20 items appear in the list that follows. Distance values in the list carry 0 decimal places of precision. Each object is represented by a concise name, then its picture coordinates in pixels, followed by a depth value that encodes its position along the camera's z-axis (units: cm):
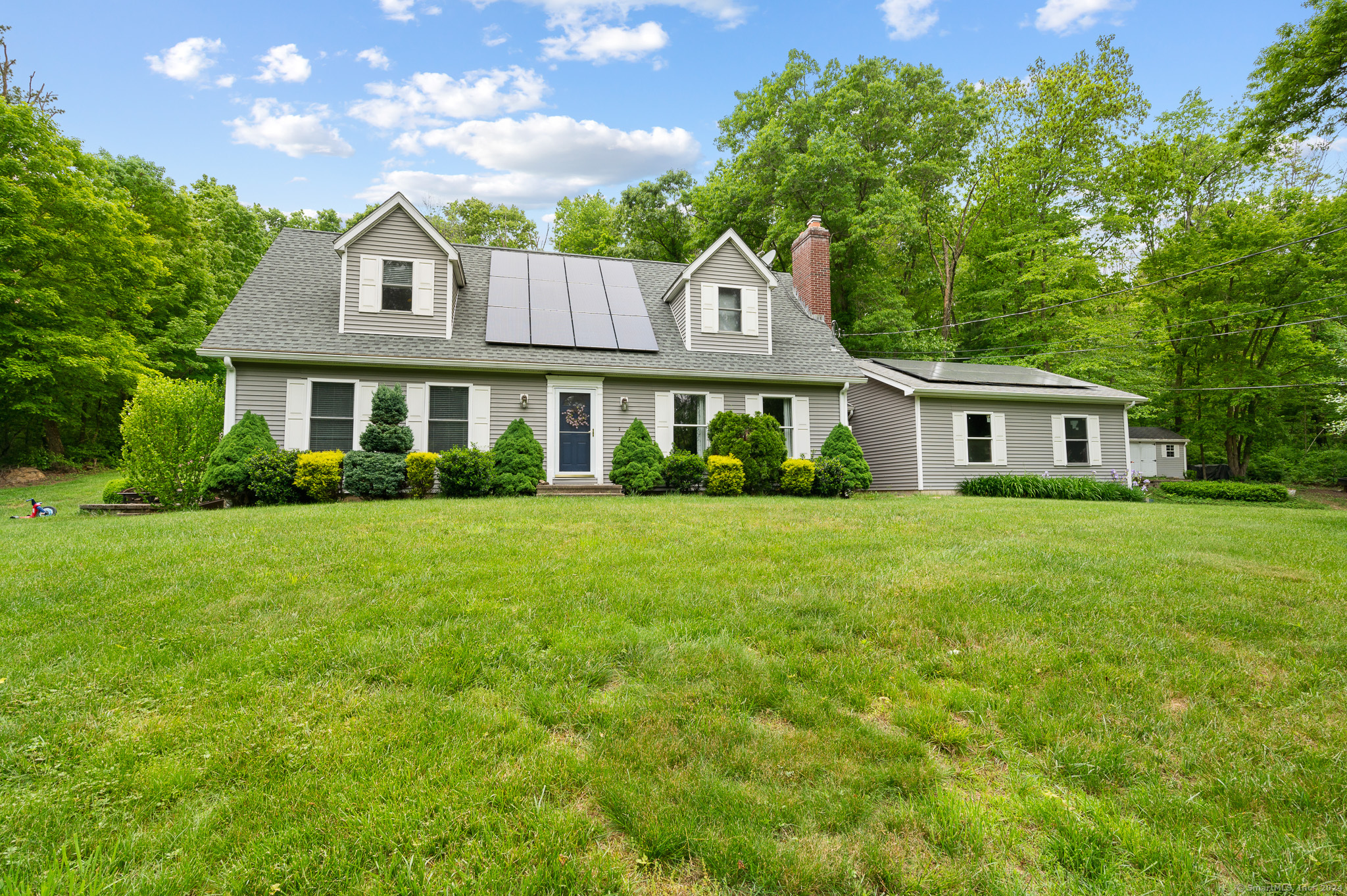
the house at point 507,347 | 1184
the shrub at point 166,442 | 952
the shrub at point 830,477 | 1270
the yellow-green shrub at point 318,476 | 1013
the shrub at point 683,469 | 1224
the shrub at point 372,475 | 1024
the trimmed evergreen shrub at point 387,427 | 1066
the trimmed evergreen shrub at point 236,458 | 982
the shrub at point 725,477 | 1204
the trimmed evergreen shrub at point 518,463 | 1106
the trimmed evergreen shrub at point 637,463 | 1195
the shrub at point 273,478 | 996
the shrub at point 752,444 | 1252
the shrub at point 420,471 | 1060
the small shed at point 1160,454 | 2689
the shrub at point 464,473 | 1070
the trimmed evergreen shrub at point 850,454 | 1294
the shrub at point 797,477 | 1261
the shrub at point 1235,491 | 1802
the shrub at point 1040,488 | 1555
